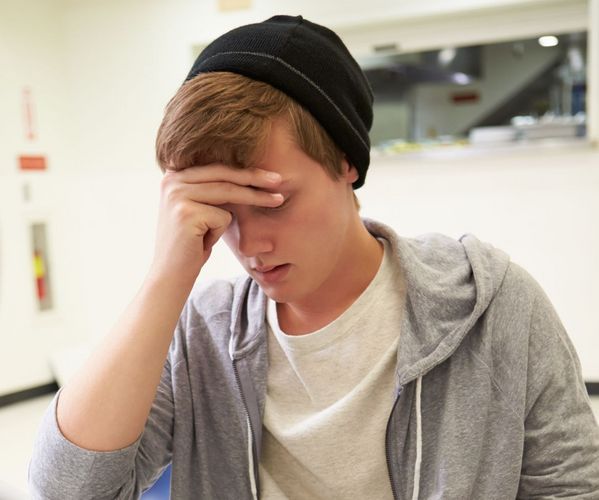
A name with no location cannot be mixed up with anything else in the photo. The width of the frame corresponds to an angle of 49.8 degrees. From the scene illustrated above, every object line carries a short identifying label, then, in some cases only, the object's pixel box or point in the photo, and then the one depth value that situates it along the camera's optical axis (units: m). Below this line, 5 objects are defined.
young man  0.91
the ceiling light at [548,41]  3.67
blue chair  1.25
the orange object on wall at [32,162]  4.11
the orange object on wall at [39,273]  4.25
